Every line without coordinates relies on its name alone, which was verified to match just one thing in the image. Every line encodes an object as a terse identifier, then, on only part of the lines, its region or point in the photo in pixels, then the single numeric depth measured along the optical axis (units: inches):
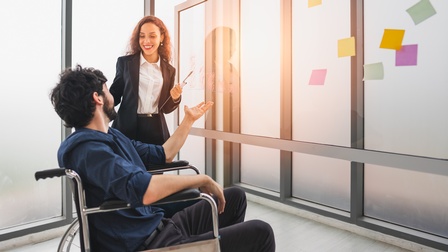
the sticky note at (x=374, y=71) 80.5
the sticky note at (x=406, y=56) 75.5
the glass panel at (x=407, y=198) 82.7
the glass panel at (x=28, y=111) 92.7
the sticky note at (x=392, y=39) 77.1
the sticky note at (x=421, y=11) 73.6
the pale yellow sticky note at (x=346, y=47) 85.5
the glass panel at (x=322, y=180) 102.0
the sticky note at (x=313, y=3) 97.2
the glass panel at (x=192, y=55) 122.2
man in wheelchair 44.9
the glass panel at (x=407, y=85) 74.3
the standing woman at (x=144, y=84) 88.0
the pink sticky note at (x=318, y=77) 96.7
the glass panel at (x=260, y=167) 121.4
